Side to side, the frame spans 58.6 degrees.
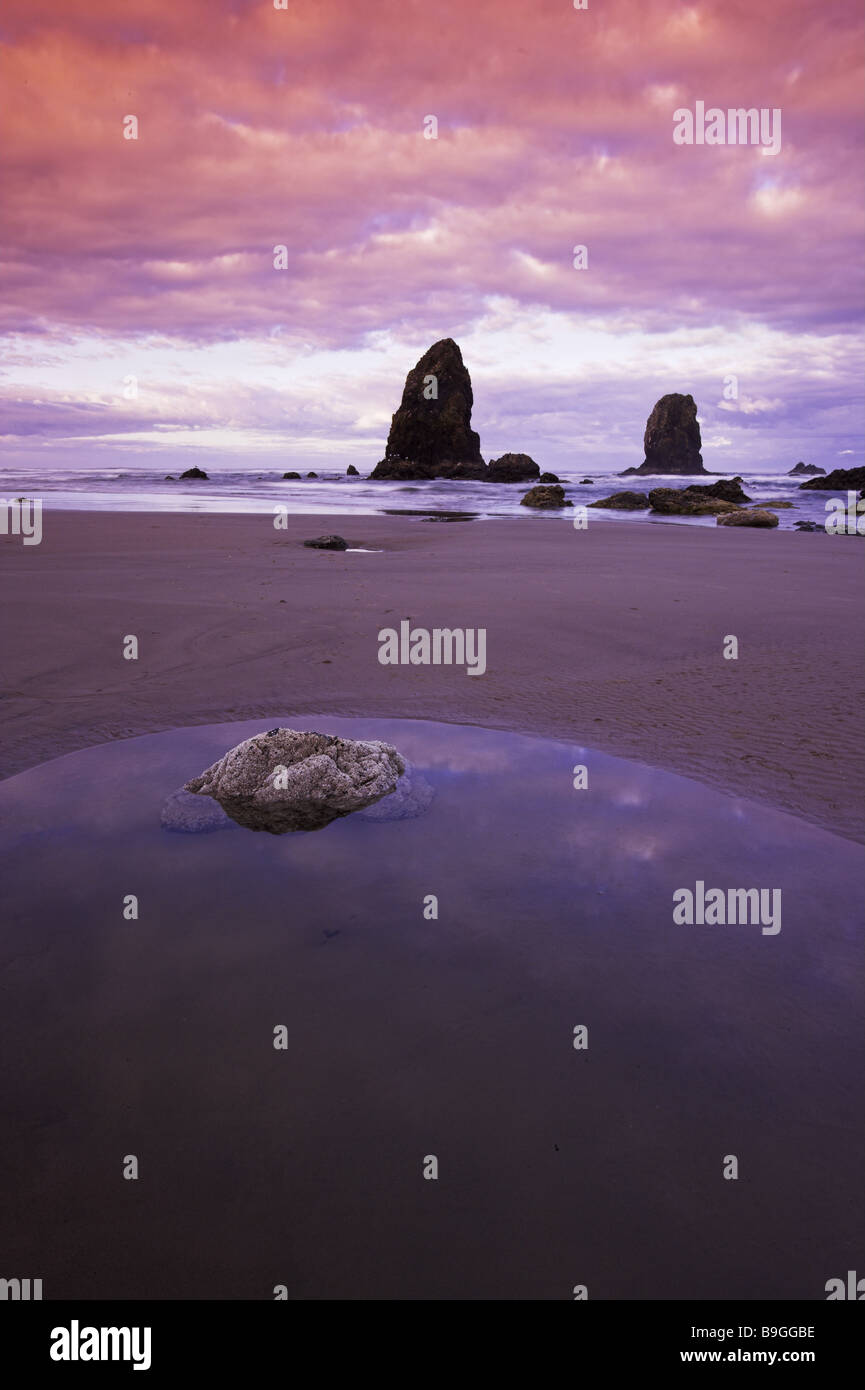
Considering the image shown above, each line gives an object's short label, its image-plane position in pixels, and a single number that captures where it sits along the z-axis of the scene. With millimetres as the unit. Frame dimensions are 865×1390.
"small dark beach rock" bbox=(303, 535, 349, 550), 12252
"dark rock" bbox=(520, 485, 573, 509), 26422
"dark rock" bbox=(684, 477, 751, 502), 30025
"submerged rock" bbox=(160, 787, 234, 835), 3326
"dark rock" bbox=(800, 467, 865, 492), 38312
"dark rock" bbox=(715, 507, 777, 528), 19766
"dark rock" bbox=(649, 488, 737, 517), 24000
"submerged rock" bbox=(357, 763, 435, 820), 3430
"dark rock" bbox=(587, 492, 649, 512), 26000
